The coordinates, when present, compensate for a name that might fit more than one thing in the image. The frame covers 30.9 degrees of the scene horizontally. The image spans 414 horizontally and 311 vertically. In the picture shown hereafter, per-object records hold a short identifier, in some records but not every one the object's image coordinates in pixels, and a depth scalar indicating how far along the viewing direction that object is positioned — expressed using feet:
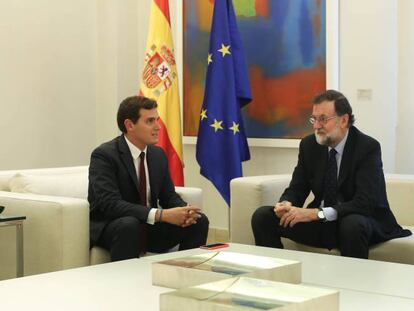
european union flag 18.86
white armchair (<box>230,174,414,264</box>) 14.24
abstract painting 18.78
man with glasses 12.54
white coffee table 7.32
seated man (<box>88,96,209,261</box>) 12.55
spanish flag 19.54
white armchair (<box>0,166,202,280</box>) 12.01
